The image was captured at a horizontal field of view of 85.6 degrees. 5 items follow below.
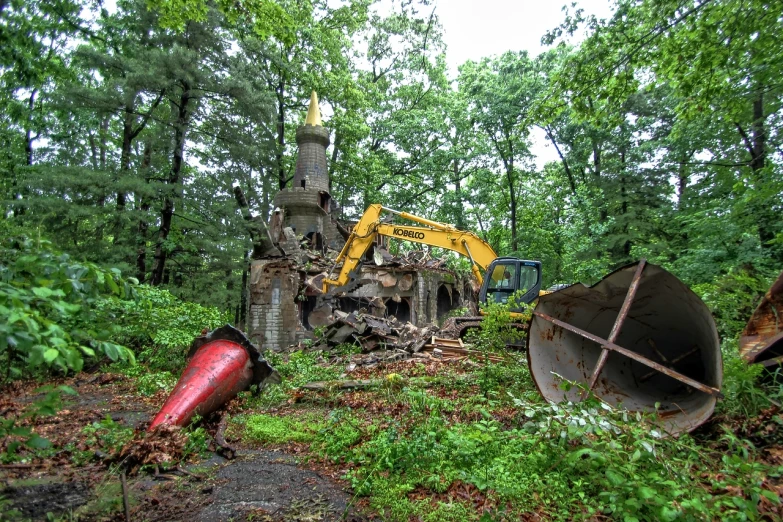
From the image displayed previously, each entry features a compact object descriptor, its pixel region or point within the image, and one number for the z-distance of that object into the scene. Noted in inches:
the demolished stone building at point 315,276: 515.8
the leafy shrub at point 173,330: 338.3
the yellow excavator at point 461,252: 414.0
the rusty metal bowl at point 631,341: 175.9
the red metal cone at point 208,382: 195.2
